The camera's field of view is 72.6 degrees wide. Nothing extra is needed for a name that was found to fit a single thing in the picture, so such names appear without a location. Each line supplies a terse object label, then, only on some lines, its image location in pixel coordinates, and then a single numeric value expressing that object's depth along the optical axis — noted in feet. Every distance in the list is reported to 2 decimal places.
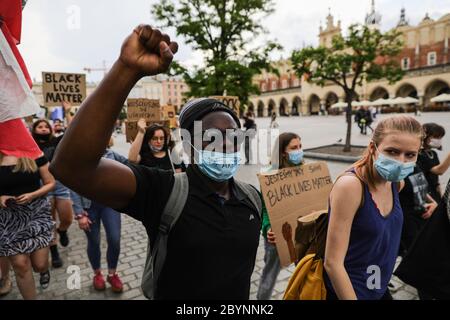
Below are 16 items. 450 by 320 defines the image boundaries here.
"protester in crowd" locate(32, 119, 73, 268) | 14.52
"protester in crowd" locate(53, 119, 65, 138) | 25.51
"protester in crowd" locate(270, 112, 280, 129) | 68.64
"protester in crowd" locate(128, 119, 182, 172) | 14.38
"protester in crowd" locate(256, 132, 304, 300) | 10.43
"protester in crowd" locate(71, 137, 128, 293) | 11.94
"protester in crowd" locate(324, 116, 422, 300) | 5.74
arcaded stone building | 139.64
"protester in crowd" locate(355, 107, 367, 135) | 60.64
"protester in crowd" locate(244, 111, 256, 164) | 43.30
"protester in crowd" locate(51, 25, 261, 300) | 3.24
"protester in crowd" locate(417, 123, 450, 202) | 11.55
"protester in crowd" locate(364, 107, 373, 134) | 61.77
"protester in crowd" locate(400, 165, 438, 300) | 10.45
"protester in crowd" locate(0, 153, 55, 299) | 10.00
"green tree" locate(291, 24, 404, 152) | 34.91
